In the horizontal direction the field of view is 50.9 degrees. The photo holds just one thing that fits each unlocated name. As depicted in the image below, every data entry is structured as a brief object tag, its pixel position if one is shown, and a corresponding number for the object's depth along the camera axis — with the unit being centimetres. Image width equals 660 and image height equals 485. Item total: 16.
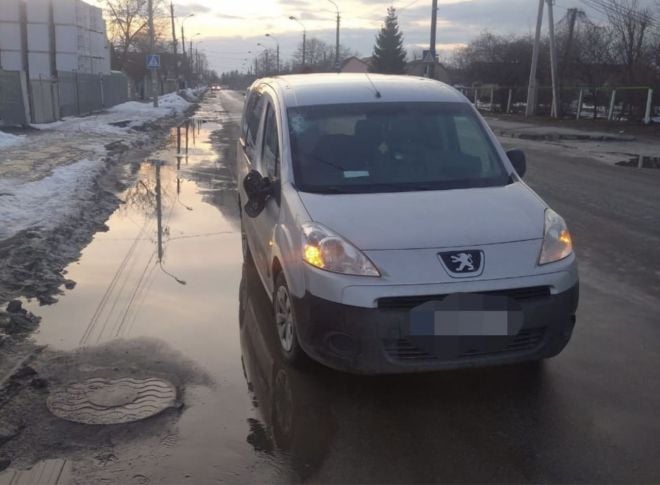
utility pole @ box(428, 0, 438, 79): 3109
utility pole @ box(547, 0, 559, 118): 3397
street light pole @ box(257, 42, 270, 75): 12685
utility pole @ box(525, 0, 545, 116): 3440
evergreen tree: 6341
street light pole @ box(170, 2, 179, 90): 6310
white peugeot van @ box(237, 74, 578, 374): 387
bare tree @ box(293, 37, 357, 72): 10918
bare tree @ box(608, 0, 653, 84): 3609
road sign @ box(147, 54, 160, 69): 3625
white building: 3541
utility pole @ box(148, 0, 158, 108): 3855
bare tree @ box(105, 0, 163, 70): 6303
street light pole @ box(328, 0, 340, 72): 4669
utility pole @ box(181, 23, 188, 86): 8862
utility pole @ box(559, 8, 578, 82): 4294
